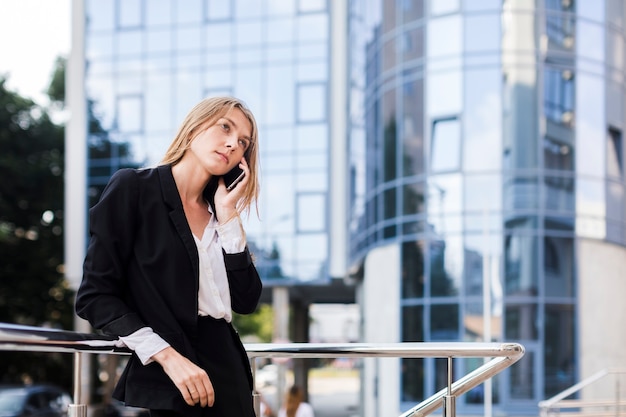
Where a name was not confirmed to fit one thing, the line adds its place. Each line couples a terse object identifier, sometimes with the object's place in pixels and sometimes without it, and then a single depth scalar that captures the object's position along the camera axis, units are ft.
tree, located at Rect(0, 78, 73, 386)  122.52
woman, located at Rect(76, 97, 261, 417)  7.36
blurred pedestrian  38.45
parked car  69.87
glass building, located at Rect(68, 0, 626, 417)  77.97
